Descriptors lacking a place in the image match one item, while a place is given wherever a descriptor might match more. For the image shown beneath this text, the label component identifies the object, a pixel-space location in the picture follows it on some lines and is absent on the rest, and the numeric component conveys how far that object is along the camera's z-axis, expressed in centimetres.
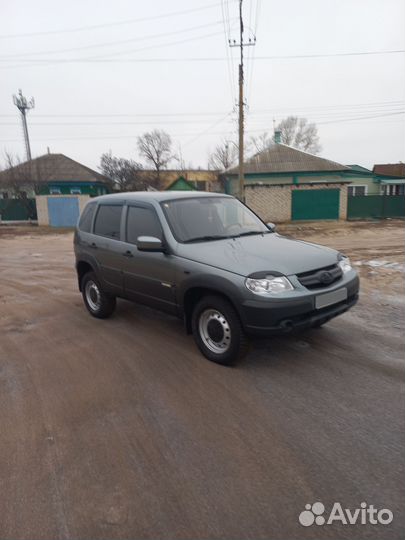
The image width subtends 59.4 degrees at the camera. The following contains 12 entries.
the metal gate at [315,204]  2208
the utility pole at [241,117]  1808
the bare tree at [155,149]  4391
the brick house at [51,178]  2727
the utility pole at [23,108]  3996
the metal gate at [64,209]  2367
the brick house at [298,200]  2212
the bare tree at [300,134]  5459
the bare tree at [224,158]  4975
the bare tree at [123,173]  3553
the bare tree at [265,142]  5042
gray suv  348
